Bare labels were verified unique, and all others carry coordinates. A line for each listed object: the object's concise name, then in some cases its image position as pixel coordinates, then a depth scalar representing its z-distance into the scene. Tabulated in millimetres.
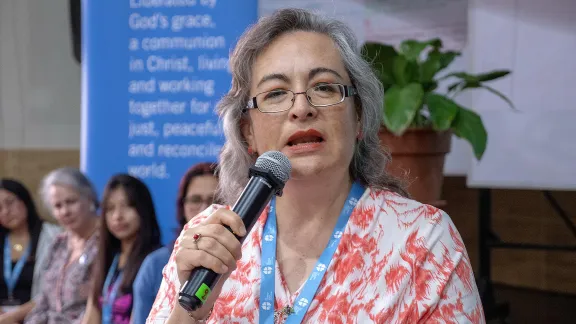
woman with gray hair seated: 3539
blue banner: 3199
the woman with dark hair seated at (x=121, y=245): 3152
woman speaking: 1481
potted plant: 3146
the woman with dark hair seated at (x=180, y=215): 2932
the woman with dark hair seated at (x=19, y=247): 4195
